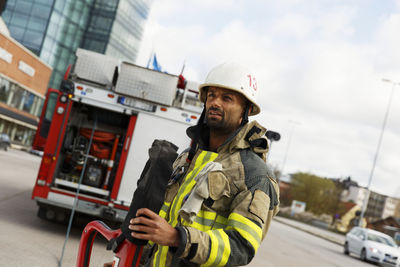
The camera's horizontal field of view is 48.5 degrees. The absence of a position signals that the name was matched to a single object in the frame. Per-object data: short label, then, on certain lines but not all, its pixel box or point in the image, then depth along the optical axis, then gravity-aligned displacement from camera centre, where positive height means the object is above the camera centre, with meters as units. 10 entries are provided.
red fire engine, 7.95 +0.59
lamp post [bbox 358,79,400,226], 34.60 +4.81
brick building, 38.19 +2.90
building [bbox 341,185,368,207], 133.94 +3.02
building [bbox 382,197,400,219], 150.91 +1.54
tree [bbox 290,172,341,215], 85.38 -0.06
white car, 18.88 -1.68
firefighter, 1.63 -0.08
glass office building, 52.56 +13.18
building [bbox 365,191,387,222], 147.50 +1.02
